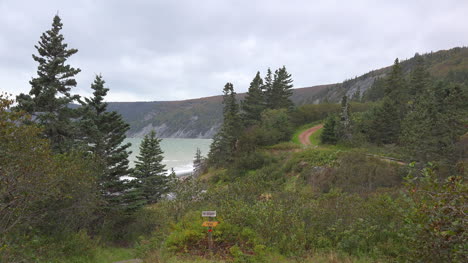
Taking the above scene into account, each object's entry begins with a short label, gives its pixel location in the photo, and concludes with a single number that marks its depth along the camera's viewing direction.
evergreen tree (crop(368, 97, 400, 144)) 26.19
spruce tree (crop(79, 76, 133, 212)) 16.19
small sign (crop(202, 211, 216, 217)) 7.65
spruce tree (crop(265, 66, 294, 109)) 41.62
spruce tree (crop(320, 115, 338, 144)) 27.77
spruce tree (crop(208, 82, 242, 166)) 34.09
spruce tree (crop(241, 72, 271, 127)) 39.12
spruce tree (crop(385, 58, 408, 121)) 32.00
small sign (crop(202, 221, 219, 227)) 7.57
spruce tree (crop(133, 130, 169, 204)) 26.58
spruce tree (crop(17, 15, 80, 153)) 14.02
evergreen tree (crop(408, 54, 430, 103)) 36.78
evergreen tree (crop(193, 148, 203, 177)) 42.89
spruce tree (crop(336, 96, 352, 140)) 26.73
